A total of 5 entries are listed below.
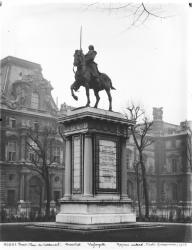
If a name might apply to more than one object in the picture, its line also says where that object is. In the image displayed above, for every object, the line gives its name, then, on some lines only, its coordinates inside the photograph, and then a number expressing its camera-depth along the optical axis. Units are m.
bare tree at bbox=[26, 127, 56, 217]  52.38
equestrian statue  21.36
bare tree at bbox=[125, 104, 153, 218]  33.53
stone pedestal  20.19
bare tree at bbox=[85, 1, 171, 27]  16.31
